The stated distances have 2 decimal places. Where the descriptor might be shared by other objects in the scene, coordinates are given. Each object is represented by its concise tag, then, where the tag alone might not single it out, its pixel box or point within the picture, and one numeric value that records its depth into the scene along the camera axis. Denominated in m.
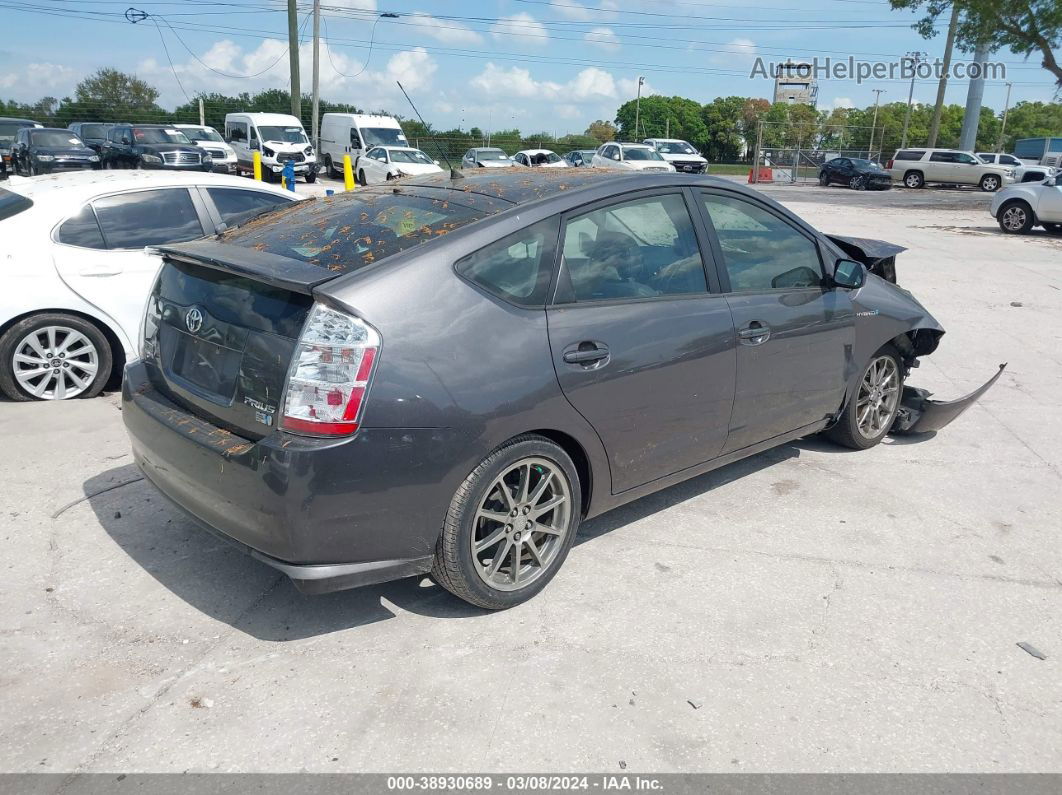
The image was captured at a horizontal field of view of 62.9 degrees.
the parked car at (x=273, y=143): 30.83
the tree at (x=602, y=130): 87.81
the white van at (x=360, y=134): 33.25
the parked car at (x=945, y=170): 38.69
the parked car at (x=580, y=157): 37.67
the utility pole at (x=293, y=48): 33.56
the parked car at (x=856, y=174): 39.84
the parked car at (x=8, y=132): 26.28
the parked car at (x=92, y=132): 32.81
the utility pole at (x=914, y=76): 45.63
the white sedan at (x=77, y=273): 5.74
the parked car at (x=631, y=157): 32.12
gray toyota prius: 2.98
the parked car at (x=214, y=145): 28.70
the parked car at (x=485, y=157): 33.25
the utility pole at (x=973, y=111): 43.07
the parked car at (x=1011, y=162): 34.75
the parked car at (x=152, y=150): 25.12
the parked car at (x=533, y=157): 36.22
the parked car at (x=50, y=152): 23.31
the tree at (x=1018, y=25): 33.16
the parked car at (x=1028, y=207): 19.03
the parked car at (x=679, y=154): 34.88
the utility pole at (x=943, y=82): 47.09
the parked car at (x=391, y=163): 29.42
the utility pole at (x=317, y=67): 36.47
